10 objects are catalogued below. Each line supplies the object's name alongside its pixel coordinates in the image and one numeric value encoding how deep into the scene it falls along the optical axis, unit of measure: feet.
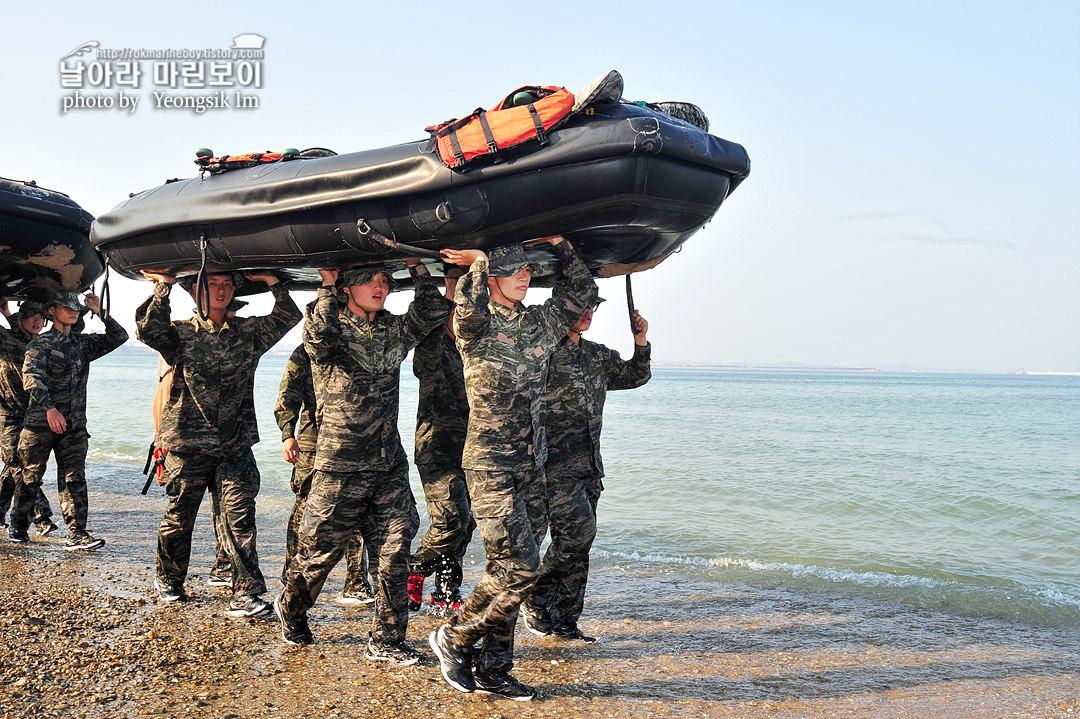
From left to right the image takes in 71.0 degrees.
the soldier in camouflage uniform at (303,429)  15.60
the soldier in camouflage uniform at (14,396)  22.07
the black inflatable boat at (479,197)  11.19
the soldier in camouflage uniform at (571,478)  13.62
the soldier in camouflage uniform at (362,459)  12.27
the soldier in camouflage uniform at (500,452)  11.08
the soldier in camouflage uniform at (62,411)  20.75
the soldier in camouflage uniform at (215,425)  14.76
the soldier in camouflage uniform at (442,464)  14.87
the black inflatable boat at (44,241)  18.80
